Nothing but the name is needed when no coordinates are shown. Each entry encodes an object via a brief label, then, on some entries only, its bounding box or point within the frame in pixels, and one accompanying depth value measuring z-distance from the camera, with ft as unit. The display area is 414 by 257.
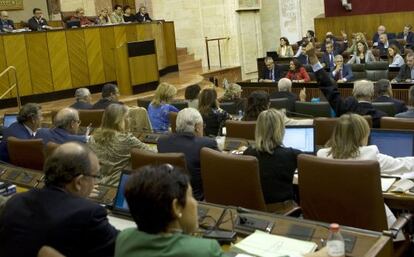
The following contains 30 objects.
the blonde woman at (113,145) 14.51
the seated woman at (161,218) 6.11
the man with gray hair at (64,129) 16.16
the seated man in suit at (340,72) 33.47
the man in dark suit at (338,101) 16.33
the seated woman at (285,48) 45.55
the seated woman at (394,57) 35.47
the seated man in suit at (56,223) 7.50
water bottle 7.59
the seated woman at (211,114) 19.25
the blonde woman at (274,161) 11.91
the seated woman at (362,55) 38.63
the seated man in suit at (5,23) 35.56
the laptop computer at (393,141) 12.76
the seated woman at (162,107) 21.98
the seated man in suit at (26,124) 18.10
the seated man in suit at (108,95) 23.43
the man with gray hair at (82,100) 23.65
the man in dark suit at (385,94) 19.60
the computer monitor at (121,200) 10.75
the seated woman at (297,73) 34.55
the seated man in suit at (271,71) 37.16
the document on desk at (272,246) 7.96
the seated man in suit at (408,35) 46.17
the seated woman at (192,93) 23.24
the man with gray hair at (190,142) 13.32
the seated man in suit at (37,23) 36.01
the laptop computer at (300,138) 15.02
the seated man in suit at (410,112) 16.43
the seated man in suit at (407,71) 30.21
